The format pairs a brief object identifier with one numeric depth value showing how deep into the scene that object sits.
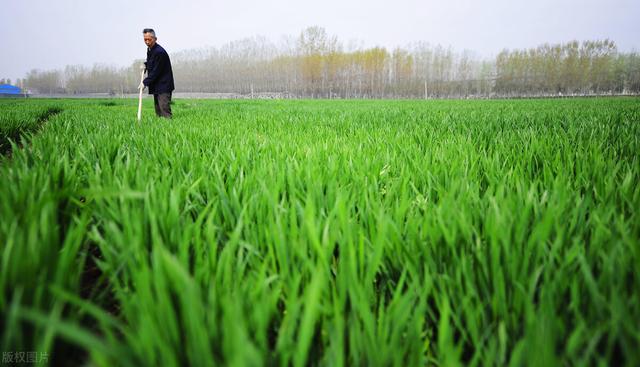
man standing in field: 6.40
